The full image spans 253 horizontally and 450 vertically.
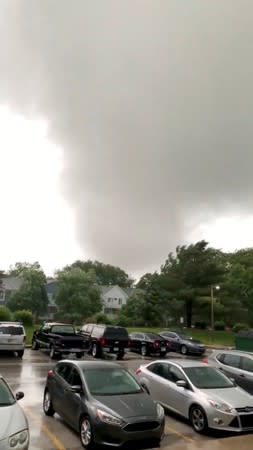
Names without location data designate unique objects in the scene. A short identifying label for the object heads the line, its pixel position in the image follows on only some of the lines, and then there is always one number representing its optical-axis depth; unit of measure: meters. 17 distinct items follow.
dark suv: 24.52
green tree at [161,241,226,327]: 51.44
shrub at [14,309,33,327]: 40.22
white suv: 22.62
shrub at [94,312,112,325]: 48.59
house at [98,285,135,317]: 97.12
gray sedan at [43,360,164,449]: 8.05
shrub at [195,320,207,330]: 54.90
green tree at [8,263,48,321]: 67.69
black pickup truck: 22.28
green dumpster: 24.33
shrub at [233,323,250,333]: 48.67
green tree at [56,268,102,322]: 62.19
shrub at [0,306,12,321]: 36.28
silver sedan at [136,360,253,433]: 9.72
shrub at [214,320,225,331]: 55.06
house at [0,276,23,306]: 82.69
